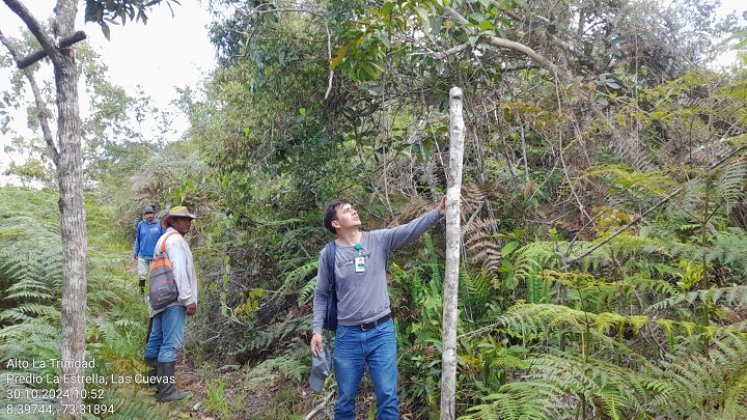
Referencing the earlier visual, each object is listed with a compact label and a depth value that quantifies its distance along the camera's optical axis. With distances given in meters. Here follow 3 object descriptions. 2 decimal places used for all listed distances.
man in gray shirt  3.80
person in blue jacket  8.27
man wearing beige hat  5.09
